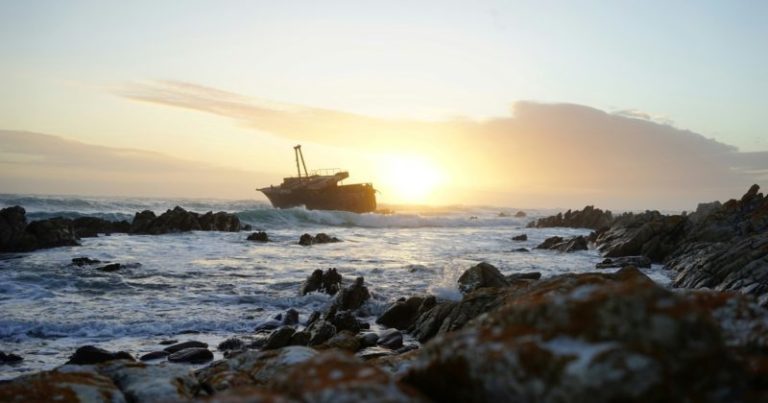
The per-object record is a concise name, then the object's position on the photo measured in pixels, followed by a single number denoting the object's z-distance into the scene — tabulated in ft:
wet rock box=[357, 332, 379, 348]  40.50
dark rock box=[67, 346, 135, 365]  34.03
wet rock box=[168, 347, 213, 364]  37.11
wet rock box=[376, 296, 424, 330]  49.88
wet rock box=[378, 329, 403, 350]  40.81
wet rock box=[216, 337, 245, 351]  40.72
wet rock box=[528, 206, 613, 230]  239.30
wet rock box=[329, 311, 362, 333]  46.55
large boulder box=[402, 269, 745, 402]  9.08
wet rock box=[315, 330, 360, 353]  37.50
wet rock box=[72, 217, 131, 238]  133.69
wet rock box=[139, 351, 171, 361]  37.47
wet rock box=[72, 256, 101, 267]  81.10
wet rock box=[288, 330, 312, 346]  40.50
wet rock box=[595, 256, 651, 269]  87.18
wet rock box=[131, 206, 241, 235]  143.33
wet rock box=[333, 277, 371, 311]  55.11
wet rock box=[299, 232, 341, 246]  130.82
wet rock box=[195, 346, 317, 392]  20.30
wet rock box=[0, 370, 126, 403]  16.37
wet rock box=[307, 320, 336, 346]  40.88
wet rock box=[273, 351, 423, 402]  9.91
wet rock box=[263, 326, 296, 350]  39.68
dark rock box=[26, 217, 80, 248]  105.19
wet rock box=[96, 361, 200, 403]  18.34
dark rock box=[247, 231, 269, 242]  135.17
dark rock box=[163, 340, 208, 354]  39.38
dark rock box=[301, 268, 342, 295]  64.28
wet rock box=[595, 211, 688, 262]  101.91
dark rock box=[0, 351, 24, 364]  36.19
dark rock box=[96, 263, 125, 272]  76.62
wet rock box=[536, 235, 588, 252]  124.10
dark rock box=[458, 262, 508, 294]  59.77
